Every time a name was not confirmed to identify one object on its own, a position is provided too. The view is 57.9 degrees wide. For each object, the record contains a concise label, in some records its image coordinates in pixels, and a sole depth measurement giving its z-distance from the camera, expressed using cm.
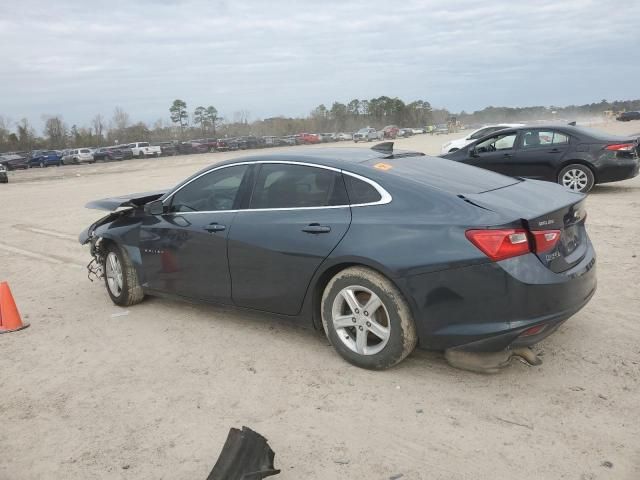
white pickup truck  6062
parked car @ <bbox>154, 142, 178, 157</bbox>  6353
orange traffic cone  553
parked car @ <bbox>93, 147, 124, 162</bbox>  5837
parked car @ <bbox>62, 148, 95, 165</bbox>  5491
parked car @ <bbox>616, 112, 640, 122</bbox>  7475
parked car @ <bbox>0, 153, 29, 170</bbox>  4909
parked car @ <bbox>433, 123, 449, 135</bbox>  9064
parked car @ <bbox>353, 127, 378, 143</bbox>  7496
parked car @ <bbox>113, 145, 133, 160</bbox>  5915
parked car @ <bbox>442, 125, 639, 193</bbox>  1109
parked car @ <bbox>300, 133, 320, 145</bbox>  7844
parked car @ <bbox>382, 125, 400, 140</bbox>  7588
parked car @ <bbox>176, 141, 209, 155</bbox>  6444
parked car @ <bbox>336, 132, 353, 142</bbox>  8478
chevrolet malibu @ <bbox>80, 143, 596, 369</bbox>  357
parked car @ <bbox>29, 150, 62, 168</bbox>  5248
